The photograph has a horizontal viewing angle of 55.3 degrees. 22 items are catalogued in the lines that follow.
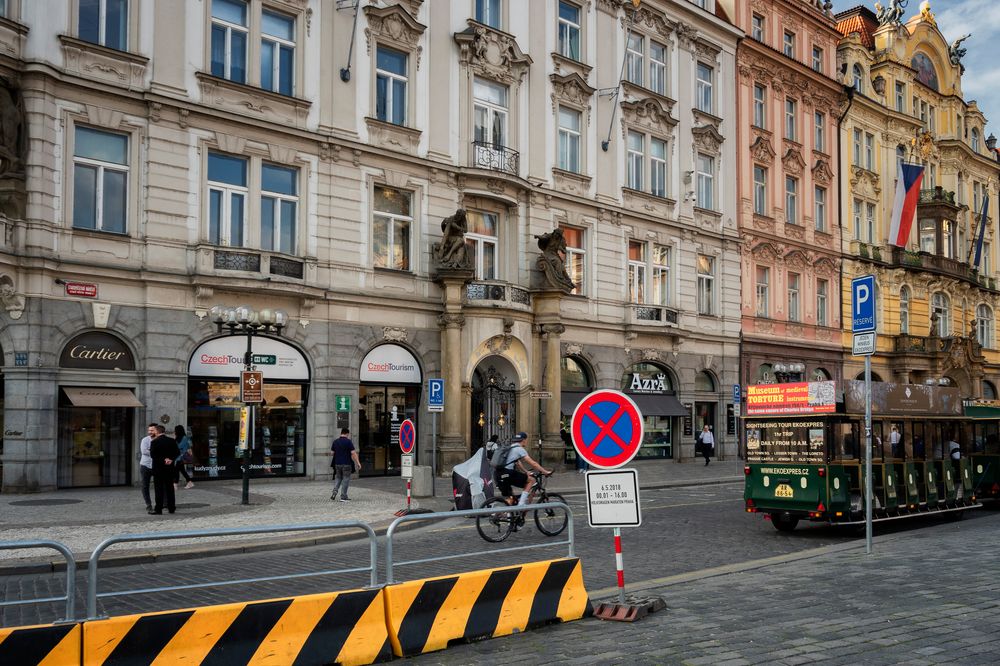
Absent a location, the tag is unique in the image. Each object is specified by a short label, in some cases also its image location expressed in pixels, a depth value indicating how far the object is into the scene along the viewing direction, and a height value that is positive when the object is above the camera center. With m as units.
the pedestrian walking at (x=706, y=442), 37.12 -2.08
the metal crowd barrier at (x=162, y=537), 6.48 -1.11
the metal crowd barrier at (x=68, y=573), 6.28 -1.25
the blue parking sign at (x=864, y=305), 13.92 +1.25
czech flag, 36.10 +7.36
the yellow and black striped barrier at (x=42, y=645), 6.04 -1.67
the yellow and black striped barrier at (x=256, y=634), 6.48 -1.81
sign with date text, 9.12 -1.06
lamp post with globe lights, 19.81 +1.44
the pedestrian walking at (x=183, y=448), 22.47 -1.46
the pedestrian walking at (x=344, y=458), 20.75 -1.55
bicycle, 14.84 -2.17
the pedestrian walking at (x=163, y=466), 17.80 -1.49
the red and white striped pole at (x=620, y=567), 9.34 -1.75
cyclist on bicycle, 16.59 -1.45
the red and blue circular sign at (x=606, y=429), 9.05 -0.39
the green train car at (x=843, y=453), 16.38 -1.16
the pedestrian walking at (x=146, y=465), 18.20 -1.56
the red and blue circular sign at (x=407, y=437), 19.91 -1.03
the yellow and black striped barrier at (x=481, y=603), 8.02 -1.94
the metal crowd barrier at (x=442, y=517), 8.02 -1.22
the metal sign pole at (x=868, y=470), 13.41 -1.15
